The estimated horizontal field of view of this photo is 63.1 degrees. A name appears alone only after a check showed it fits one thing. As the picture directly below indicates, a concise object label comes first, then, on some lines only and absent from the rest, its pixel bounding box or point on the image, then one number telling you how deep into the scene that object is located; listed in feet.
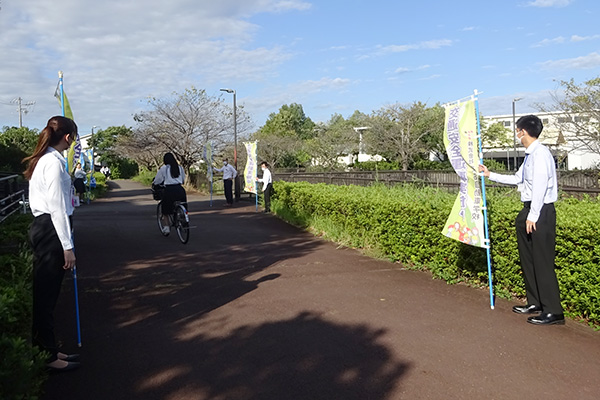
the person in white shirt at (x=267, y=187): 50.06
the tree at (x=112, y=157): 214.69
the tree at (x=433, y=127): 121.19
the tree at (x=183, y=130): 103.55
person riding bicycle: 31.58
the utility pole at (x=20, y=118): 172.43
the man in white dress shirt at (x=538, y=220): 14.62
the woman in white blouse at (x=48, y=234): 11.22
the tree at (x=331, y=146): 135.54
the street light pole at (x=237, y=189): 63.77
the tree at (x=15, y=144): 99.55
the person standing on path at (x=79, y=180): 66.23
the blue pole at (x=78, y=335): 13.44
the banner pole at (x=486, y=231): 16.48
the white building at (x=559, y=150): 65.92
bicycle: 30.14
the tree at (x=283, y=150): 137.08
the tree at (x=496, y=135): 160.25
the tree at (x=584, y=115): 63.21
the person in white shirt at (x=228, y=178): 58.18
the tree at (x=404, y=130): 122.62
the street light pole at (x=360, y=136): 143.07
